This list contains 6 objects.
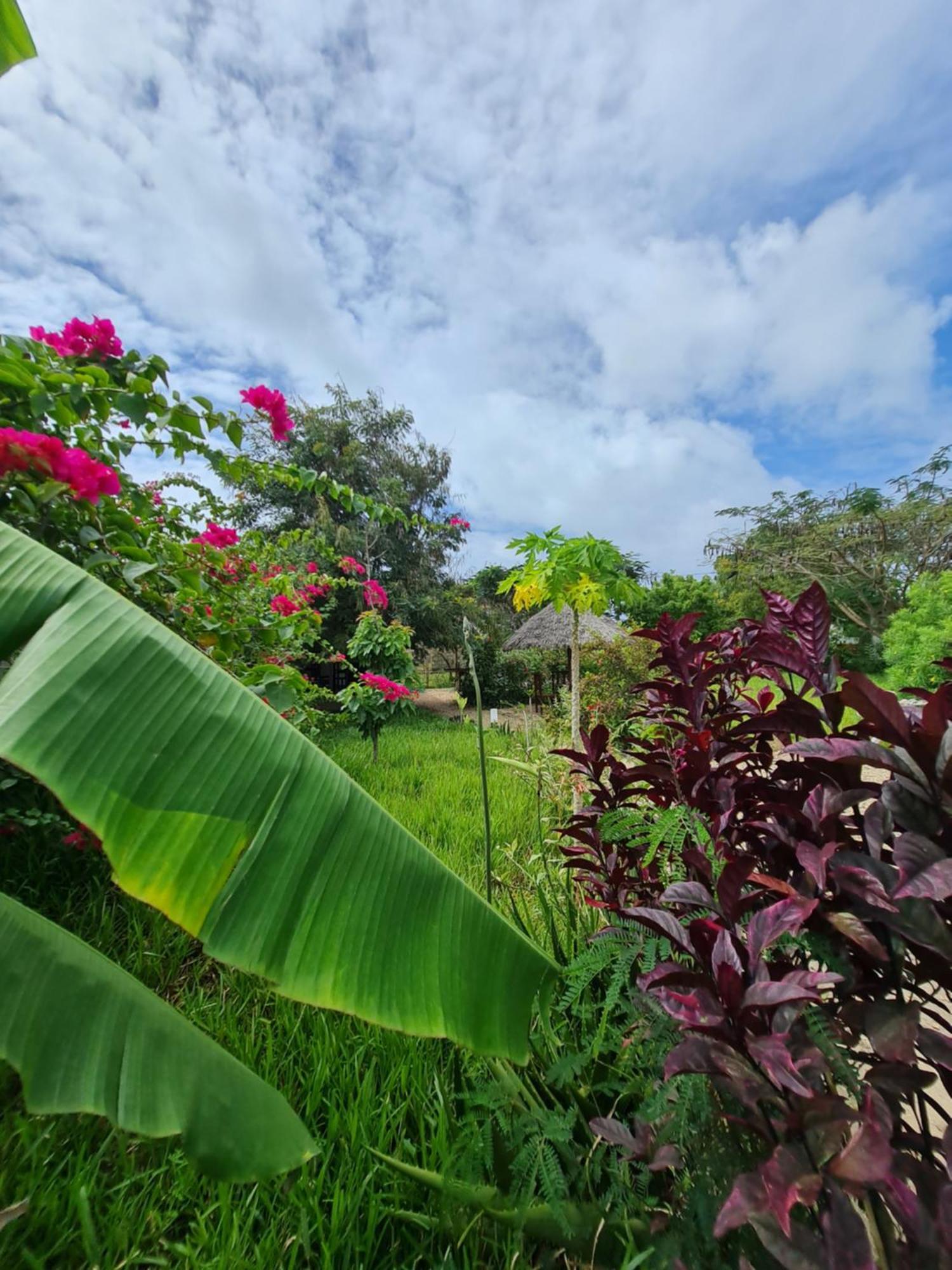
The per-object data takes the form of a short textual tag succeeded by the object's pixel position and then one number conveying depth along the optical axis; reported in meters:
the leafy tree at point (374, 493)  11.80
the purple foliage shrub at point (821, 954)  0.50
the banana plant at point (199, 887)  0.59
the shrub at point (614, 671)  7.17
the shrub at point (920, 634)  8.21
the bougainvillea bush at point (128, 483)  1.27
